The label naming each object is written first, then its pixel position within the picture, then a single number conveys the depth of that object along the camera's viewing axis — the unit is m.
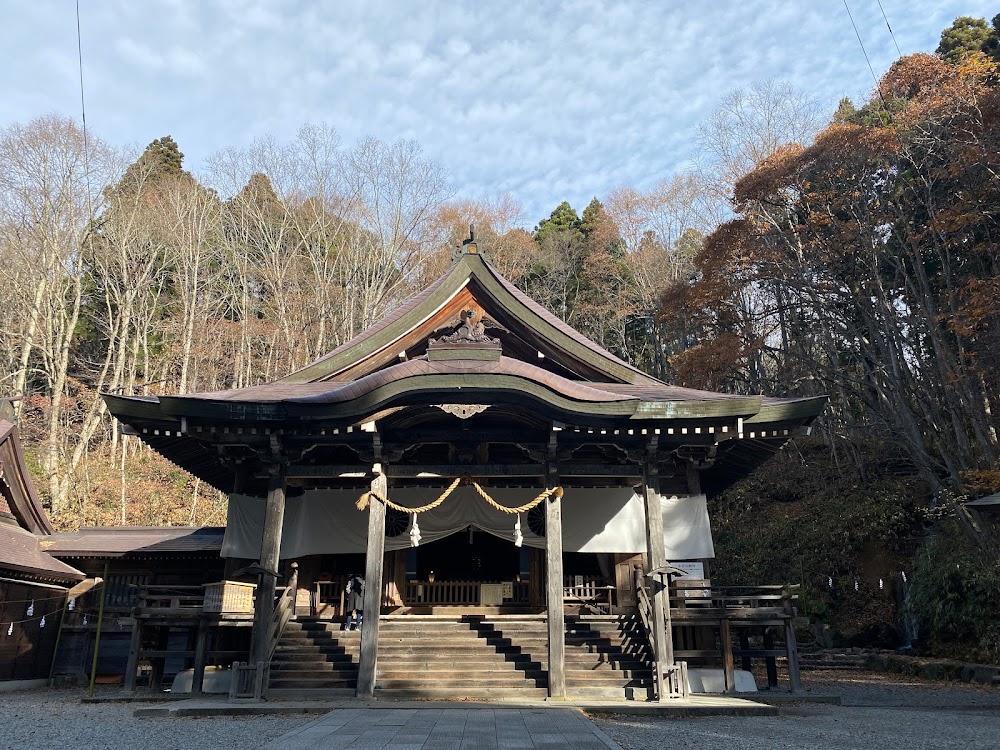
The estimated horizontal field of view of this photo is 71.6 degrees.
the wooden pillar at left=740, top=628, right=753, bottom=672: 10.77
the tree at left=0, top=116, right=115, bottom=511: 22.23
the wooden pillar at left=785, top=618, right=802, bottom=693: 9.55
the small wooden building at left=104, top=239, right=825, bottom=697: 8.97
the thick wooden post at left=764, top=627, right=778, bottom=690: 10.34
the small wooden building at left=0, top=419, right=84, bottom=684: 12.70
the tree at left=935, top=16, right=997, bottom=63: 21.61
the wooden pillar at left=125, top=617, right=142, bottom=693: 9.75
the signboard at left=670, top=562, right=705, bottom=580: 11.33
